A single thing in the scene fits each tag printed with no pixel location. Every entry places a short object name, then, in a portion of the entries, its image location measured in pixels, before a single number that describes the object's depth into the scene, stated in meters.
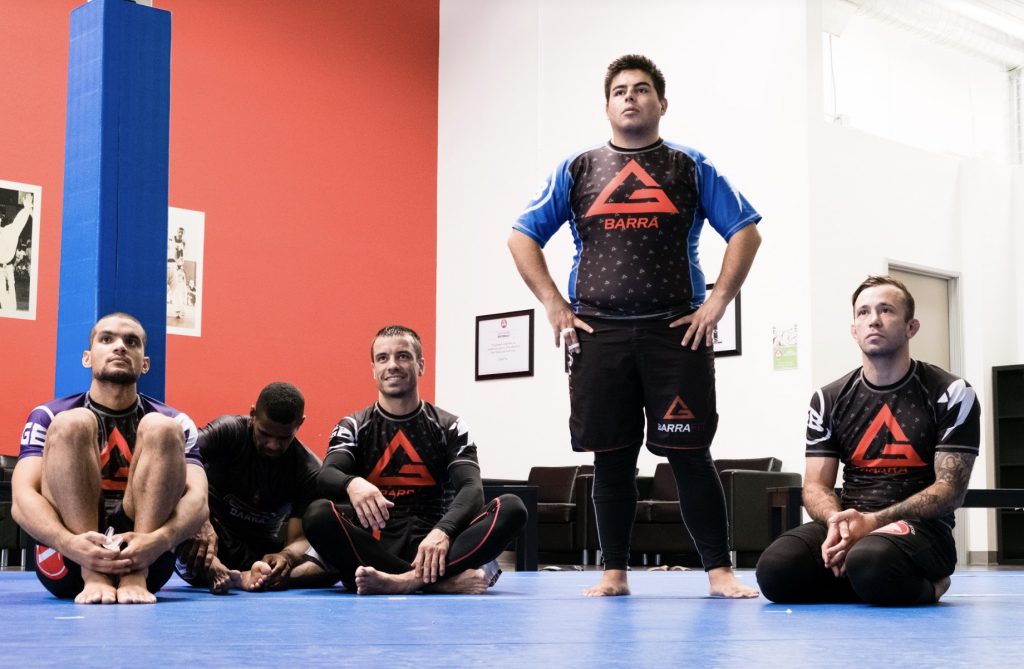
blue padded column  4.04
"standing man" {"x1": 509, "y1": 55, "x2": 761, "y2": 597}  3.16
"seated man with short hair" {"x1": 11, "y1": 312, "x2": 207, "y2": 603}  2.87
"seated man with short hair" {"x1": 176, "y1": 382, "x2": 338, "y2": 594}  3.61
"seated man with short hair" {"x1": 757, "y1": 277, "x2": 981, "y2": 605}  2.87
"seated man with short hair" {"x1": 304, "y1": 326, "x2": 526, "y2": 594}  3.45
